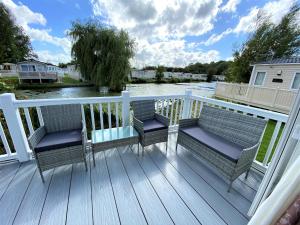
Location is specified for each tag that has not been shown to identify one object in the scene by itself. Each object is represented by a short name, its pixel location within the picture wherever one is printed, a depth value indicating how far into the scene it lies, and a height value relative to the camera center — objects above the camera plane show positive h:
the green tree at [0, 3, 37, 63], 12.48 +2.94
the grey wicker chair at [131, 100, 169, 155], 2.34 -0.93
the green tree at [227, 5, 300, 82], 10.93 +2.82
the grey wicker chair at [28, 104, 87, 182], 1.73 -0.94
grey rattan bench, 1.73 -0.95
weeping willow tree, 9.91 +1.35
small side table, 2.11 -1.06
